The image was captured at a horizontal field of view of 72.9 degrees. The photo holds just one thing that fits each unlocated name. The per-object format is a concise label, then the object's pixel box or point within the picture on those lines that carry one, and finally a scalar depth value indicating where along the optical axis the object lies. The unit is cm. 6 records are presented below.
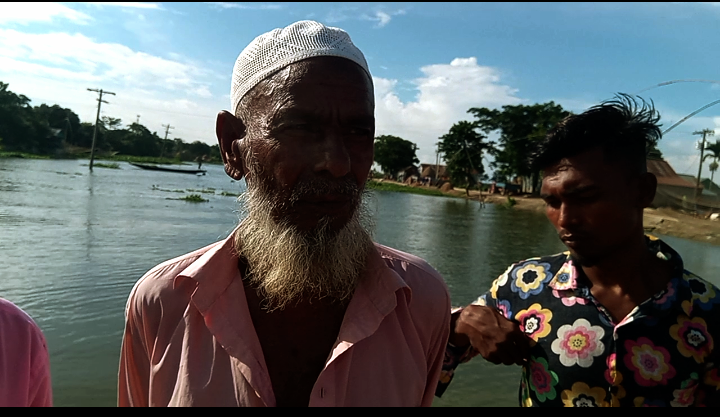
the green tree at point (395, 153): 5912
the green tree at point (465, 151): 4828
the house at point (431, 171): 6593
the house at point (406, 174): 6738
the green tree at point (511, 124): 3806
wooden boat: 4578
